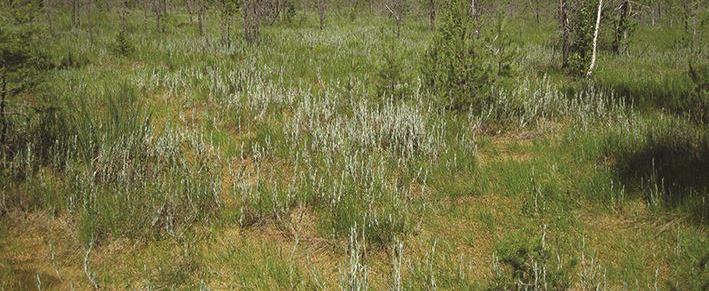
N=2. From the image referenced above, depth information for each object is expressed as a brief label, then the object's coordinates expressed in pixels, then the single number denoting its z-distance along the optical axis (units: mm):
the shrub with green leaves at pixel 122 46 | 11098
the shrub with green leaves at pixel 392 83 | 7366
